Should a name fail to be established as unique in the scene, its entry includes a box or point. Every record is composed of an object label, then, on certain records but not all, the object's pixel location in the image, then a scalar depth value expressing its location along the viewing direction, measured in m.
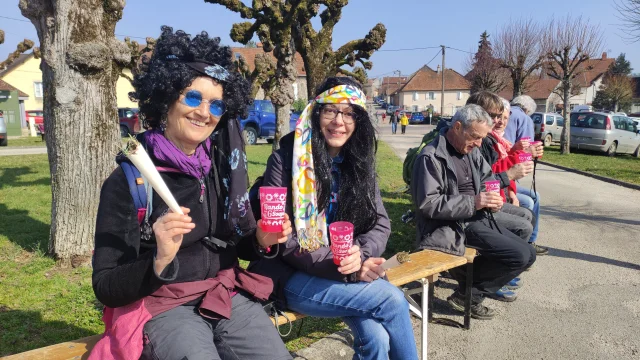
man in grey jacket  3.32
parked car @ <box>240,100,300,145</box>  18.28
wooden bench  1.91
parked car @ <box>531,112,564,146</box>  19.44
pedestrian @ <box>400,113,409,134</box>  28.69
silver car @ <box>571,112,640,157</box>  15.85
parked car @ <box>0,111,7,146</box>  18.80
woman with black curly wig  1.71
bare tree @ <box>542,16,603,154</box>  15.91
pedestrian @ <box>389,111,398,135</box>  28.48
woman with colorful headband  2.27
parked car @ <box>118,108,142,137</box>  22.07
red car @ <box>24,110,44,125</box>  26.30
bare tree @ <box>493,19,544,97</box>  20.69
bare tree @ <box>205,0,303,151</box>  9.02
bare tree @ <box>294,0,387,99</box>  9.91
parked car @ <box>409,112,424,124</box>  43.34
